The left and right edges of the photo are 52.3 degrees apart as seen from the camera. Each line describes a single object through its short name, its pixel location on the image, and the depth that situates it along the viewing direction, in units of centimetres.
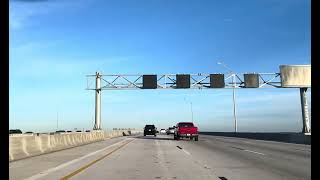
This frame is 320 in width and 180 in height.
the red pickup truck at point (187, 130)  3440
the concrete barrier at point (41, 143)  1475
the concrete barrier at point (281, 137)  2949
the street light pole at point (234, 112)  4616
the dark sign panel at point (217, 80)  4017
